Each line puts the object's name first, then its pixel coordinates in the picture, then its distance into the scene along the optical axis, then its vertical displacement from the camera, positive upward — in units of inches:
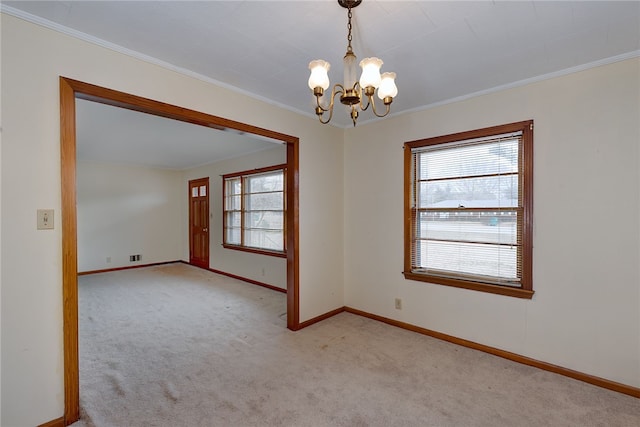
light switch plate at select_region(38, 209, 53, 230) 70.4 -1.9
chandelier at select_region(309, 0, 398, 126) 61.1 +28.0
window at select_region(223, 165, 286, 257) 201.3 +0.0
